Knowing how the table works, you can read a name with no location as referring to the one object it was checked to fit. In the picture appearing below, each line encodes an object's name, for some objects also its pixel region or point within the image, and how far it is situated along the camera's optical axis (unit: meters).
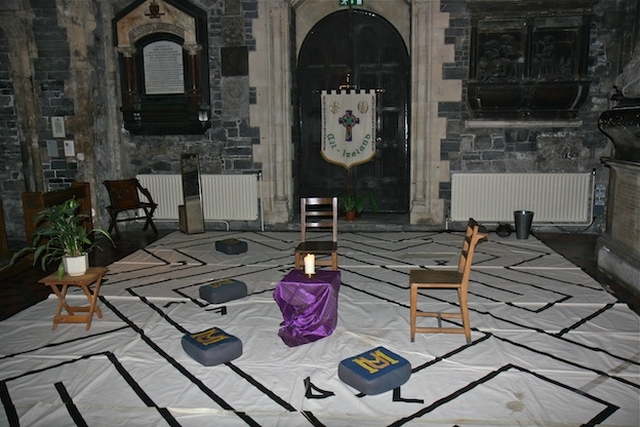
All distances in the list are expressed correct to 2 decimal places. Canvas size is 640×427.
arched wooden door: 7.35
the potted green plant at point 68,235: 3.60
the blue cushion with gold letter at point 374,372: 2.68
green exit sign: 6.97
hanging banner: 6.96
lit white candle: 3.39
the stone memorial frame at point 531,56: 6.44
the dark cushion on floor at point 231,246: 5.62
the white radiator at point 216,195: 7.15
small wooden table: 3.53
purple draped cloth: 3.37
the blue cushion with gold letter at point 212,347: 3.02
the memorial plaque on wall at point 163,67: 7.02
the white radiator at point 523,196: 6.67
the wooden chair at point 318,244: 4.45
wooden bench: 5.38
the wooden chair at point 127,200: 6.51
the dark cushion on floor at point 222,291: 4.09
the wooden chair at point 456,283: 3.24
